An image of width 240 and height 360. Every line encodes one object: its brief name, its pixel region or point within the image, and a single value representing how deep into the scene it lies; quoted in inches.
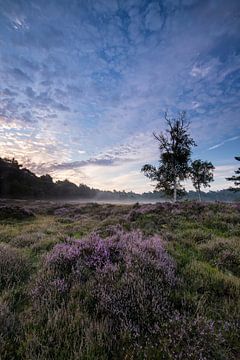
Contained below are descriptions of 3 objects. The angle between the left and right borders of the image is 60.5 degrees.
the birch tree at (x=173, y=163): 1040.8
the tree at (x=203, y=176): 1680.6
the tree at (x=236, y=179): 1510.6
